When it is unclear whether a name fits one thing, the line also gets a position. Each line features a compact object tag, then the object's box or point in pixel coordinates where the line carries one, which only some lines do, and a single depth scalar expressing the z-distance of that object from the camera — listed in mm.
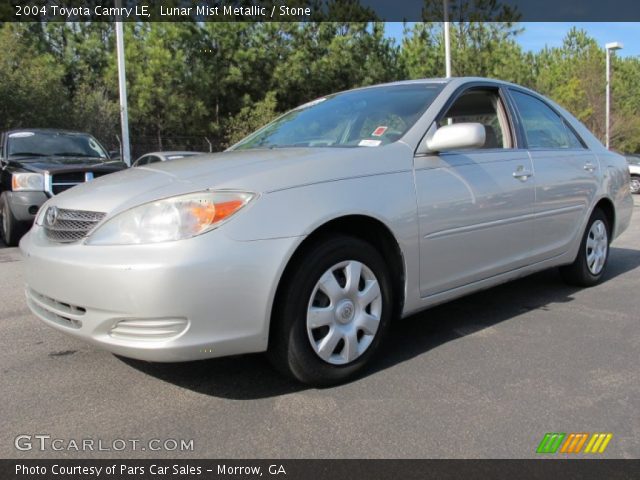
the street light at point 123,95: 15430
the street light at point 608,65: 27212
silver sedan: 2486
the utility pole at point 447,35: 18375
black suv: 6957
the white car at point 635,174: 19625
